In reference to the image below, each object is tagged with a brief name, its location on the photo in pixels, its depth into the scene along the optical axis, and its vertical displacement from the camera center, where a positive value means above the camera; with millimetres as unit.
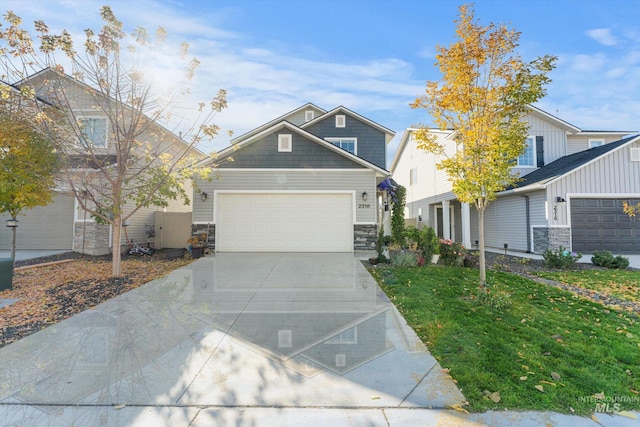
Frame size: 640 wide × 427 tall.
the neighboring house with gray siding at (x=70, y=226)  11609 -66
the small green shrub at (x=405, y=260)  9016 -1036
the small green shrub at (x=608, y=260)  9159 -1077
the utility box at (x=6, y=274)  6297 -1043
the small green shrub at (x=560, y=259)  9079 -1019
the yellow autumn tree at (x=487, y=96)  5469 +2399
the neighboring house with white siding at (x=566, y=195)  11461 +1236
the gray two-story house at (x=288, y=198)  12141 +1110
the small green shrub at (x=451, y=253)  9320 -860
